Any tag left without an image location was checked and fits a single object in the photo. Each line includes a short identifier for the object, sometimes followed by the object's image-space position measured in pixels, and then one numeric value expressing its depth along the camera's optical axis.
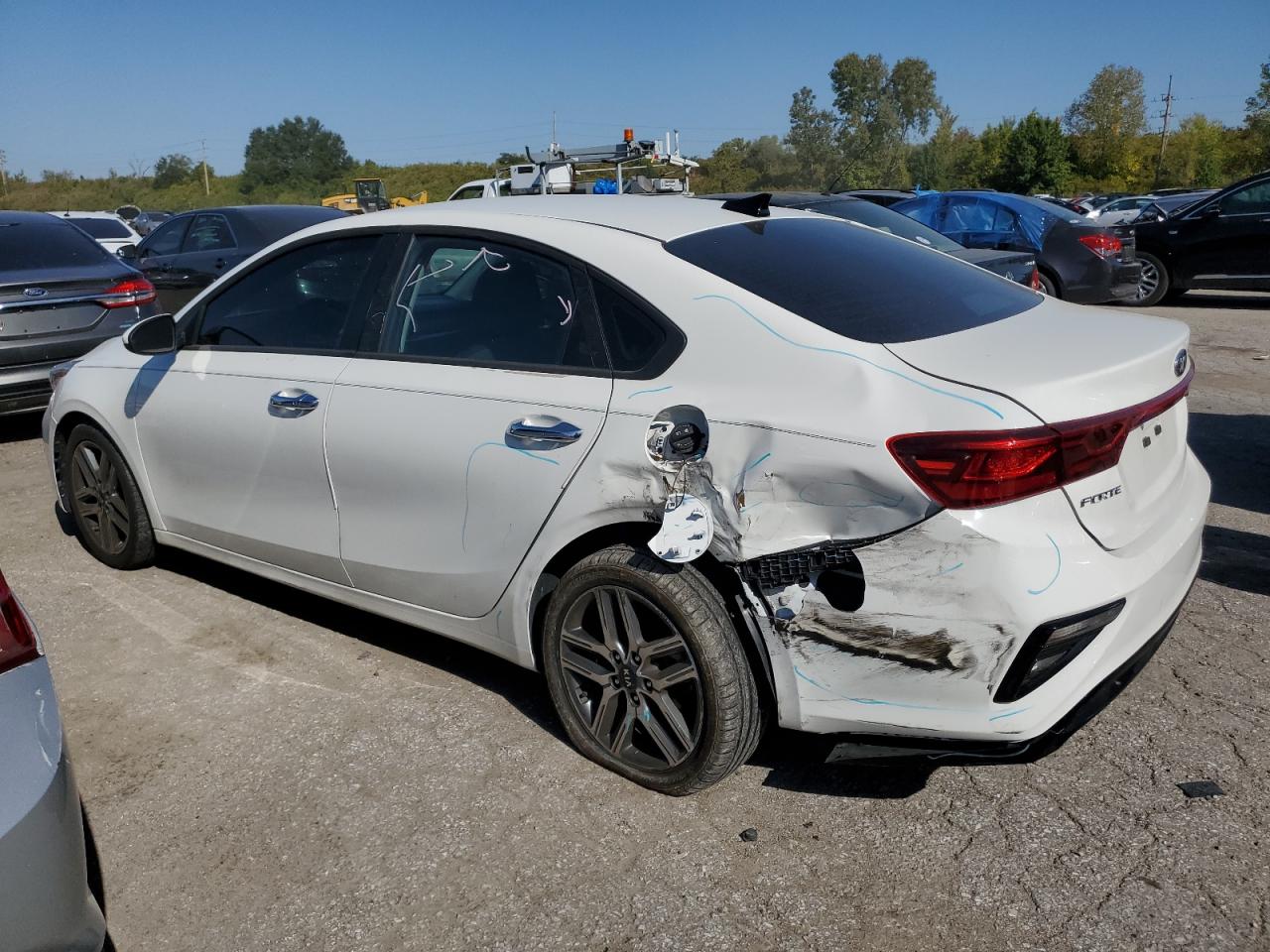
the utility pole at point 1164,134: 64.67
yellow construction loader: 20.70
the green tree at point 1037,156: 53.03
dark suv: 12.16
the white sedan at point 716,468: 2.39
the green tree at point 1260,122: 54.50
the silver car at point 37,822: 1.84
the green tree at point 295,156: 86.06
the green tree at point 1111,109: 71.12
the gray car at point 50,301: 7.02
